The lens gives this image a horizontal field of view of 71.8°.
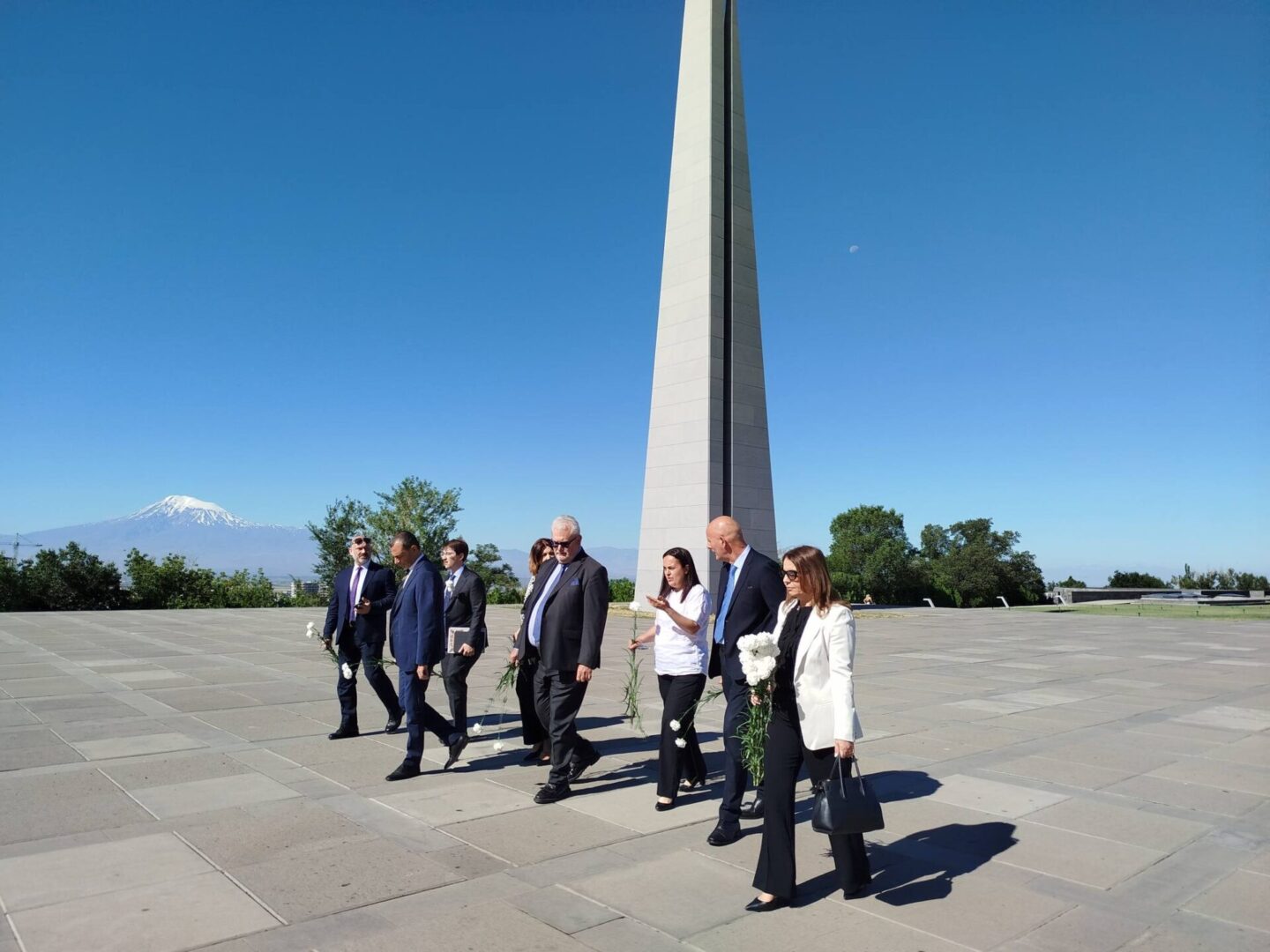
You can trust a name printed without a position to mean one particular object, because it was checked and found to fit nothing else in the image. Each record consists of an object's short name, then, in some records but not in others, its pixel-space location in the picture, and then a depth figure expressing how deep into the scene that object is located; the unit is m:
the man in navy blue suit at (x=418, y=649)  6.57
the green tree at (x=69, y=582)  28.30
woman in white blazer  4.02
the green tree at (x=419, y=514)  38.38
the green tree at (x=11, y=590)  27.69
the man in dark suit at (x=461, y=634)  7.10
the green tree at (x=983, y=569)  63.22
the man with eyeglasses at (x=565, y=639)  6.01
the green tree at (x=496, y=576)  34.97
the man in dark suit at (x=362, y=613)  7.62
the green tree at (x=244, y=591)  31.39
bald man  5.06
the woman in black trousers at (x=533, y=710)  7.18
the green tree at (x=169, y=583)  30.39
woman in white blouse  5.68
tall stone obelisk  22.62
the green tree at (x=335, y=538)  38.66
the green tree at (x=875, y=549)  67.62
